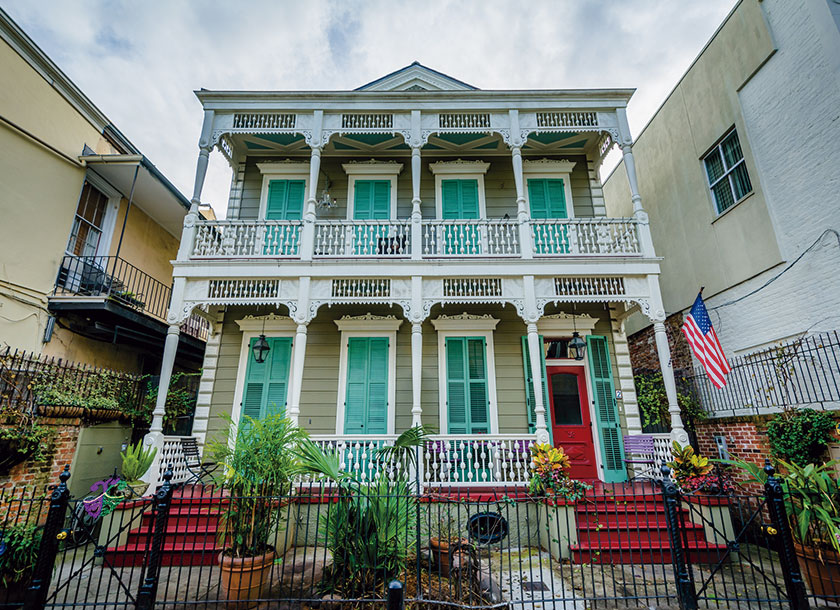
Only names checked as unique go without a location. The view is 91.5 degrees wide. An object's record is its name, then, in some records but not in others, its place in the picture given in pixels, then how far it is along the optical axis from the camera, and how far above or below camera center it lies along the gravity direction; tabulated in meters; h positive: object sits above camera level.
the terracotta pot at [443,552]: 4.63 -1.43
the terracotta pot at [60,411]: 6.41 +0.26
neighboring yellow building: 8.00 +4.44
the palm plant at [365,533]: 4.14 -1.07
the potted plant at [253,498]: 4.30 -0.74
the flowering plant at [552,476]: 5.97 -0.73
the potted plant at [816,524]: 4.32 -1.03
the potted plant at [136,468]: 6.30 -0.61
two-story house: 8.02 +2.66
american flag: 6.48 +1.31
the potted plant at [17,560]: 4.09 -1.30
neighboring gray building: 7.19 +5.10
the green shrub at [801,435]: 5.92 -0.15
